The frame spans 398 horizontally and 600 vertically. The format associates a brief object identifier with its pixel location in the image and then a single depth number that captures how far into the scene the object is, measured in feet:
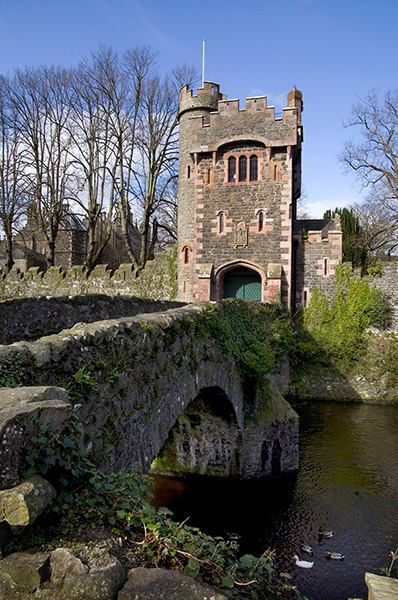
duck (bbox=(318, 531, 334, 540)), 30.53
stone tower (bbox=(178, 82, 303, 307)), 73.92
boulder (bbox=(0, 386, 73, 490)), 8.17
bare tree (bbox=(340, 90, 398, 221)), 86.79
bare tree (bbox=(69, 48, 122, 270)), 102.12
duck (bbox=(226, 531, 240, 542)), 30.48
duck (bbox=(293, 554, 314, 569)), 27.25
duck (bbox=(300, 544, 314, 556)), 28.82
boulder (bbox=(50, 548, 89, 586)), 7.59
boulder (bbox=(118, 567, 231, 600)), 7.50
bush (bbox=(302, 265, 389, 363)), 71.97
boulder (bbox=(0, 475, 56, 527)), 7.86
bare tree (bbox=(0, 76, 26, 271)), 106.01
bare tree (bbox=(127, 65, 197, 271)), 103.71
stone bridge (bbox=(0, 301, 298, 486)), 13.19
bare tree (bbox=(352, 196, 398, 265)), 102.73
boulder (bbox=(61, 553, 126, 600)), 7.37
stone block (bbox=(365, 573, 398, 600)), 12.60
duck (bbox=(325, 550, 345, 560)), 27.99
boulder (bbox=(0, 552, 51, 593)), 7.55
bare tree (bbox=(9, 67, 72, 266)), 104.88
